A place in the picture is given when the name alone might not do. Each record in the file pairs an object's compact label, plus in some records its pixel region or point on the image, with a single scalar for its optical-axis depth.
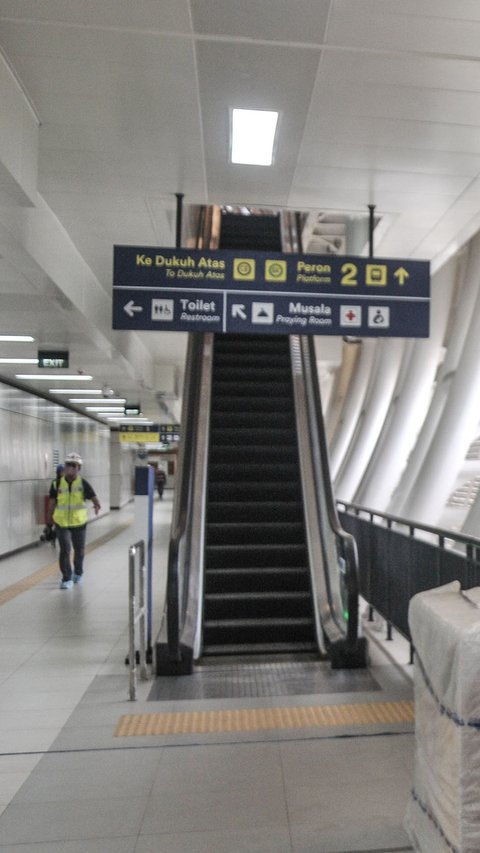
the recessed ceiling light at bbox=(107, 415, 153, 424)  21.82
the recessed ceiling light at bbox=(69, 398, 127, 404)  14.53
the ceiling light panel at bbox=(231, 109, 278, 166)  4.09
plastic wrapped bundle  2.00
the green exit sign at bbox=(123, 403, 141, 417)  16.89
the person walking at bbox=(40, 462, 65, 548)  12.89
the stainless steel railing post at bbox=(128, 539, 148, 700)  4.23
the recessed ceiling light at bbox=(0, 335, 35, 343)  7.48
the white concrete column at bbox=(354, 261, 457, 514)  12.17
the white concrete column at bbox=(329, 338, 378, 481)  20.08
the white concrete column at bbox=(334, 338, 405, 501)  16.28
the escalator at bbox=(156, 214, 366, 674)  5.26
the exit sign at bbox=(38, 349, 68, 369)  8.57
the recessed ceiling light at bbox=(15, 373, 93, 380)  10.53
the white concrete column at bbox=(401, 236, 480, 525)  9.12
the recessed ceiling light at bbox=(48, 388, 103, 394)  12.71
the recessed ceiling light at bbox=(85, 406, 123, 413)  16.78
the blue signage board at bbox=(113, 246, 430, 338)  5.27
